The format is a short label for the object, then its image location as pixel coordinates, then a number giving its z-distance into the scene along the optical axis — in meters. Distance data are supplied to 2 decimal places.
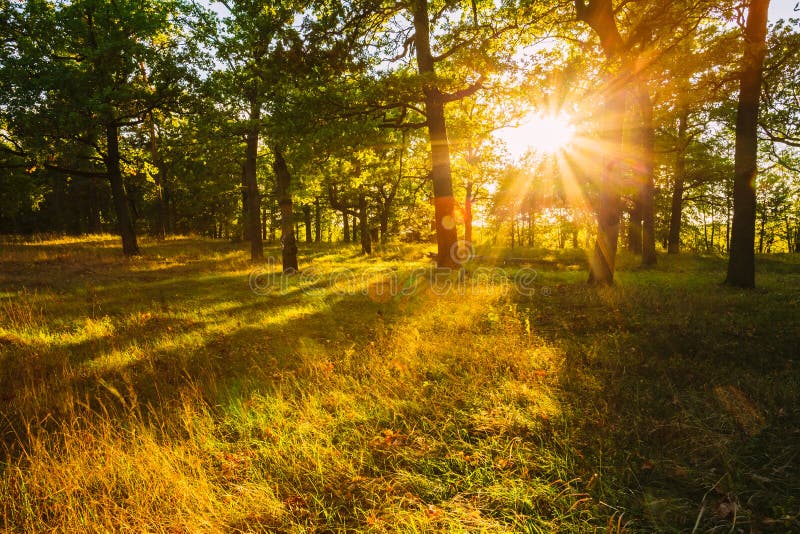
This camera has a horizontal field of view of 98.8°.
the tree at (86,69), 13.47
